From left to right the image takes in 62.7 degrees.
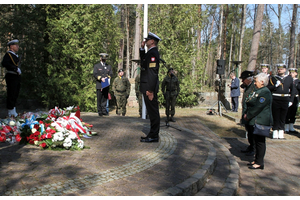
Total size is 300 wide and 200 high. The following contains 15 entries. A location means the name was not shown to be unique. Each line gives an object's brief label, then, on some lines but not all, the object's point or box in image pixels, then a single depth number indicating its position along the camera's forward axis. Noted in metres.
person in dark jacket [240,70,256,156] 5.79
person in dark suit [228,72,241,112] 13.98
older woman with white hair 4.54
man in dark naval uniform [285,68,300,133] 8.70
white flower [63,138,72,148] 4.42
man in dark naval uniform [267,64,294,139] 7.46
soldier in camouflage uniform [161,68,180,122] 9.60
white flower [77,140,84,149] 4.48
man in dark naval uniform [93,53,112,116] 8.64
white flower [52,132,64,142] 4.44
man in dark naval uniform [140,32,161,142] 4.96
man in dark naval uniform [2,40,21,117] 6.78
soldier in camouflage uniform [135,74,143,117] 10.23
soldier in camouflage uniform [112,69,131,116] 10.34
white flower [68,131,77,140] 4.54
